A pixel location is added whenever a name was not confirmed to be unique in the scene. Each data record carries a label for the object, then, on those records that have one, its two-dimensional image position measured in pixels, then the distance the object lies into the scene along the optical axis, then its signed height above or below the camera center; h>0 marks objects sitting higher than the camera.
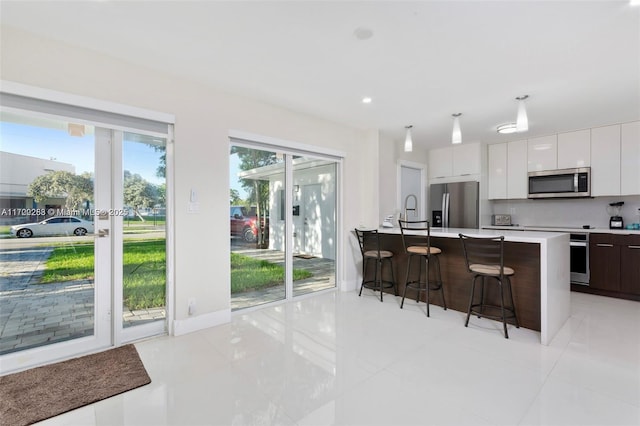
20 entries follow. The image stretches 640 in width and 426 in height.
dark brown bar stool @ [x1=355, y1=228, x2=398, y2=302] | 4.13 -0.69
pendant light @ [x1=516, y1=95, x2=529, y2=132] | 3.08 +0.99
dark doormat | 1.81 -1.21
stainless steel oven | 4.35 -0.69
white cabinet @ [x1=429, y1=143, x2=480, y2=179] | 5.40 +0.99
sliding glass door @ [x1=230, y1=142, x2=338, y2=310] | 3.58 -0.15
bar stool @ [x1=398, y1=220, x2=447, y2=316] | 3.53 -0.58
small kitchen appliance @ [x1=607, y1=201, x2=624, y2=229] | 4.48 -0.05
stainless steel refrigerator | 5.34 +0.15
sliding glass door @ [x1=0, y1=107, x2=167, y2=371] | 2.30 -0.21
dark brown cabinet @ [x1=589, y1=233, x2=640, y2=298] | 3.99 -0.73
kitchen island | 2.75 -0.68
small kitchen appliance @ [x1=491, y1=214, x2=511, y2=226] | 5.56 -0.15
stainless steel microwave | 4.56 +0.47
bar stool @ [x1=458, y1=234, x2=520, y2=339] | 2.91 -0.58
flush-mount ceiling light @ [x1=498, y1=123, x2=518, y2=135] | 4.25 +1.25
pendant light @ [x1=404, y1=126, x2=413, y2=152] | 4.17 +1.00
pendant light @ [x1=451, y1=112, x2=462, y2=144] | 3.68 +1.00
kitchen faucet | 5.52 +0.12
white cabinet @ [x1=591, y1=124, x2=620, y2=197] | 4.32 +0.78
